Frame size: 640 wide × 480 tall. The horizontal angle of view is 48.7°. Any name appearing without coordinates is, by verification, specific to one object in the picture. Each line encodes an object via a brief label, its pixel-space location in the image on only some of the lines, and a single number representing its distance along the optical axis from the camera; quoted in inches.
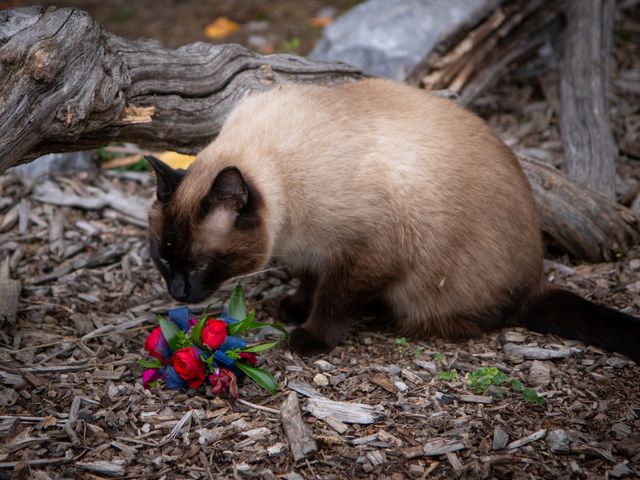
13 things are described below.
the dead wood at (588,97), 208.7
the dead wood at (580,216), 192.1
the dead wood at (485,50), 216.2
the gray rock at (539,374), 145.4
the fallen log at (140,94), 132.2
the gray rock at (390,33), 255.6
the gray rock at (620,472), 117.8
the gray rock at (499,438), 125.6
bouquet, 137.5
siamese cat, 144.6
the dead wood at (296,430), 123.1
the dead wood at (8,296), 160.1
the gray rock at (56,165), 221.0
